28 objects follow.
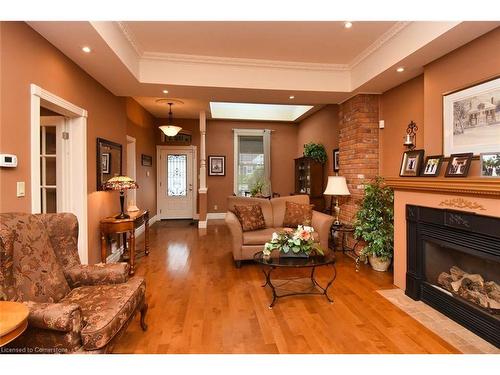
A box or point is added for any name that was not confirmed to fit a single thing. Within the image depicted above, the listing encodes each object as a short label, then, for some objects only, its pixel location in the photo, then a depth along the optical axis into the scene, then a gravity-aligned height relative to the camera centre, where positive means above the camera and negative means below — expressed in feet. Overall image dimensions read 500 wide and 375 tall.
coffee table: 9.61 -2.66
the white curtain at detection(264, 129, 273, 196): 27.73 +2.71
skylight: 26.40 +6.60
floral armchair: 5.32 -2.37
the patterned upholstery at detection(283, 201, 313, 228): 15.23 -1.62
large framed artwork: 8.48 +2.02
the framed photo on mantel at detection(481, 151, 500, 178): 8.01 +0.53
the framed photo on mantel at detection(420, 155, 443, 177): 10.18 +0.63
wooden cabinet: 20.58 +0.10
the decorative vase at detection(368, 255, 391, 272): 13.03 -3.61
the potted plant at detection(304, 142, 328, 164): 20.75 +2.20
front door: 26.84 +0.05
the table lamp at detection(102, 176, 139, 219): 12.60 -0.02
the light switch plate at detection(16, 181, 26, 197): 7.56 -0.11
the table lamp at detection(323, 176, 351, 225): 15.23 -0.19
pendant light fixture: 20.39 +3.84
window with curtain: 27.71 +2.24
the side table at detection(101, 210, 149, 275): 12.64 -2.01
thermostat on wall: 6.88 +0.57
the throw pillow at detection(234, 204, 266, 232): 14.23 -1.68
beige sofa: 13.58 -2.22
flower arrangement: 9.90 -2.08
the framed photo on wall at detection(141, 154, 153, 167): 22.43 +1.87
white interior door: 11.28 +0.83
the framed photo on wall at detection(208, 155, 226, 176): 27.53 +1.75
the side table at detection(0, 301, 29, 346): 4.10 -2.01
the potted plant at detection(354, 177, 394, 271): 12.87 -1.83
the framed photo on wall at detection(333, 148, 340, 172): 18.88 +1.53
